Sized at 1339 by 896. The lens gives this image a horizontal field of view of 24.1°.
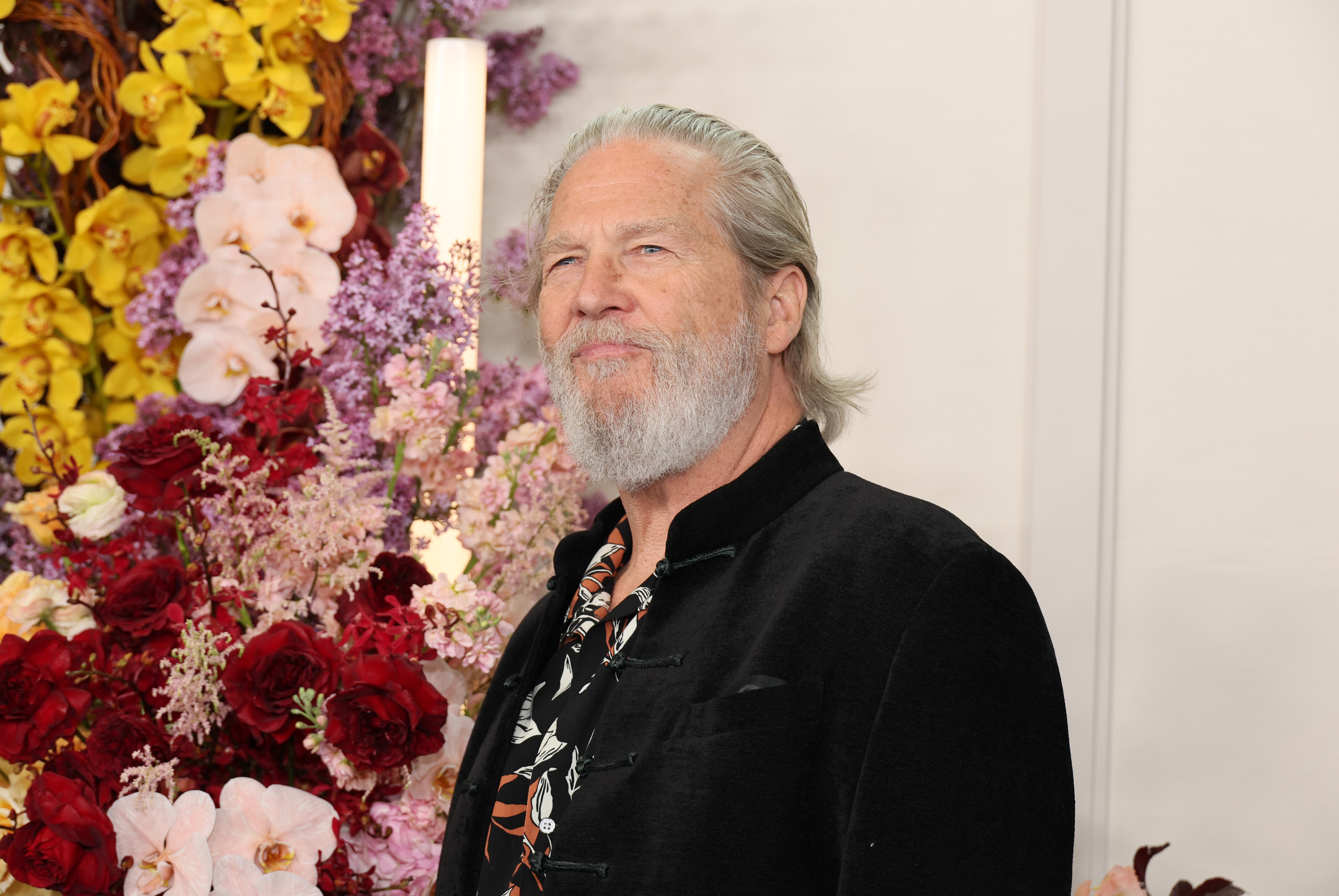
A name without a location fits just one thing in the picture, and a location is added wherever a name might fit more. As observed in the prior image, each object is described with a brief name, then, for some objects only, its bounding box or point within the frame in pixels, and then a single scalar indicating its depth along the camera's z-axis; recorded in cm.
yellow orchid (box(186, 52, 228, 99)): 285
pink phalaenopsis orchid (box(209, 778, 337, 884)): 231
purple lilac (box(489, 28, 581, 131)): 312
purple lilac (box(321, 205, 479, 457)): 263
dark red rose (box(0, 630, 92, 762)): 231
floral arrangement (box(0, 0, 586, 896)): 232
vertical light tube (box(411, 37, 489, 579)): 283
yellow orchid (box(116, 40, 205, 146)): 283
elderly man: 212
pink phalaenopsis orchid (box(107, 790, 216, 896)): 229
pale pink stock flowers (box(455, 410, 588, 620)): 255
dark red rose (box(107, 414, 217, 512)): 243
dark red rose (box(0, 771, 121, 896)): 226
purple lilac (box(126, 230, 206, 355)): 280
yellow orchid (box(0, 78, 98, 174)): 280
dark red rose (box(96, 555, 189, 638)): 238
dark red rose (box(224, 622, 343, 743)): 231
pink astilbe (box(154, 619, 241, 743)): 231
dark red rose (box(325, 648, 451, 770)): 230
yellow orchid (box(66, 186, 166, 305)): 285
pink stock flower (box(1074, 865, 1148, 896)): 242
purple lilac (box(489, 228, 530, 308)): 285
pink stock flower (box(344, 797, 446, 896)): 239
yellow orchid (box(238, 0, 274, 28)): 280
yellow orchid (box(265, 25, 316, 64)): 284
